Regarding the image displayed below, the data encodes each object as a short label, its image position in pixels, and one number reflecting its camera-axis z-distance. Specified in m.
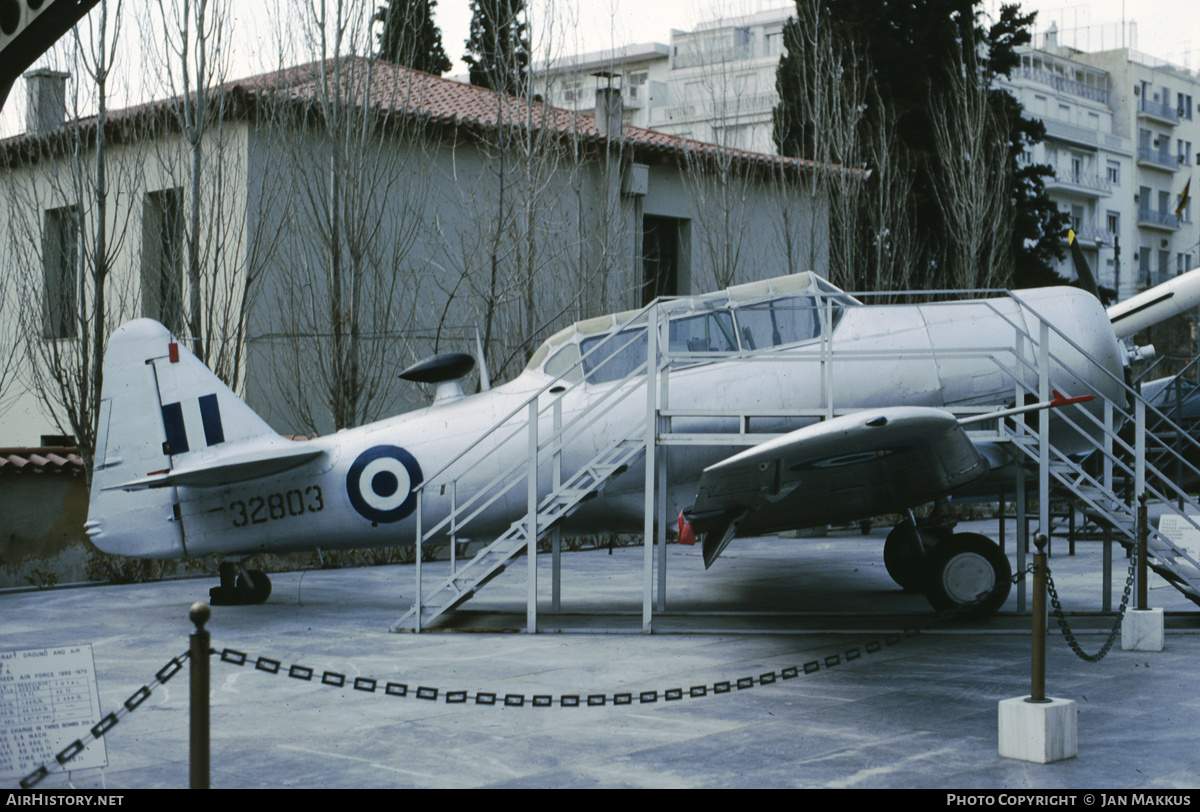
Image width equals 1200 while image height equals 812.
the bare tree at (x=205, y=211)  17.38
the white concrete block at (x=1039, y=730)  5.91
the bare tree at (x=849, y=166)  26.66
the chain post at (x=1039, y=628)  5.70
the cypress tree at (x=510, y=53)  20.66
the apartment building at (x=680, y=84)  56.38
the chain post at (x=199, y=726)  4.23
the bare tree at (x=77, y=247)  17.20
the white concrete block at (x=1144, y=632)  9.30
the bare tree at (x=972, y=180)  28.48
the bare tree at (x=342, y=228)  18.25
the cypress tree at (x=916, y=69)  30.61
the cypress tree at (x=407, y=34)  19.47
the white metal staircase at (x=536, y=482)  10.39
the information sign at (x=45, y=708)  5.16
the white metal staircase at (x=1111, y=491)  10.07
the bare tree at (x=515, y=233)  20.47
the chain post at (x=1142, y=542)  9.29
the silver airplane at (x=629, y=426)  10.62
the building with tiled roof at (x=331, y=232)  18.28
